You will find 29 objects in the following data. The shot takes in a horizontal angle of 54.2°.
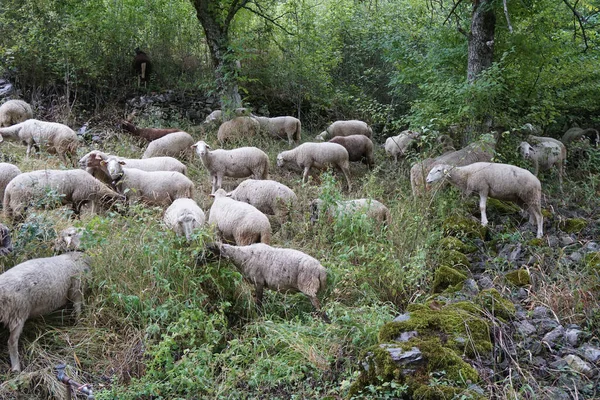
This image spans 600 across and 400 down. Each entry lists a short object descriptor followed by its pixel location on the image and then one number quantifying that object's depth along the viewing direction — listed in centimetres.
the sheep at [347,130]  1338
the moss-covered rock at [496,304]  511
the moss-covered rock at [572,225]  773
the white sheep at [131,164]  938
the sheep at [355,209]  771
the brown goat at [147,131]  1200
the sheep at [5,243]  625
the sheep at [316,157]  1098
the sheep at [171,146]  1117
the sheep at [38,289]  540
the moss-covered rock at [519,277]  604
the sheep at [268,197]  852
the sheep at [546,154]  1003
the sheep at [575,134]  1257
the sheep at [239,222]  732
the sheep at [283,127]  1328
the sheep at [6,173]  852
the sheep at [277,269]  609
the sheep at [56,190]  779
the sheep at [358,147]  1191
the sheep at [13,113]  1223
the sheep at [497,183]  793
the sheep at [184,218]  703
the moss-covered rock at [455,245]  700
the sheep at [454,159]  924
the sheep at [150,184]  873
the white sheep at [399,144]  1170
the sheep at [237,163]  1020
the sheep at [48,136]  1080
